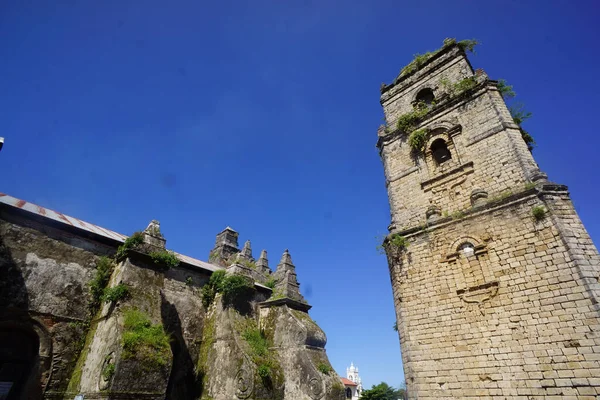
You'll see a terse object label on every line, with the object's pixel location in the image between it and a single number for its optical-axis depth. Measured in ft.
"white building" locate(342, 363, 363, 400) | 172.25
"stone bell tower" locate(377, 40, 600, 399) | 22.75
